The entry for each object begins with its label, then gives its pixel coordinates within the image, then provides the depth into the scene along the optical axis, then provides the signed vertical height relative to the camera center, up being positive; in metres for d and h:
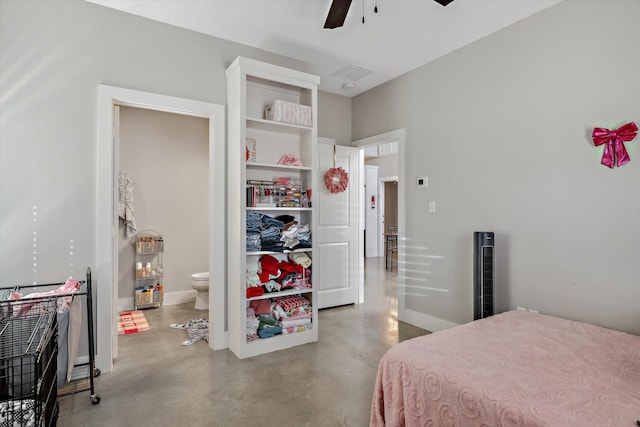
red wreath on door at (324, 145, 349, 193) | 4.45 +0.44
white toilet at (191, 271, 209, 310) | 4.35 -0.90
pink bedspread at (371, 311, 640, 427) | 1.30 -0.71
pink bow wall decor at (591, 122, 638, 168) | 2.35 +0.50
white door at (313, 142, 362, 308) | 4.50 -0.25
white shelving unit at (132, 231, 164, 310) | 4.36 -0.68
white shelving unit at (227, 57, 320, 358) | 3.02 +0.53
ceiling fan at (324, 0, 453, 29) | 2.26 +1.35
